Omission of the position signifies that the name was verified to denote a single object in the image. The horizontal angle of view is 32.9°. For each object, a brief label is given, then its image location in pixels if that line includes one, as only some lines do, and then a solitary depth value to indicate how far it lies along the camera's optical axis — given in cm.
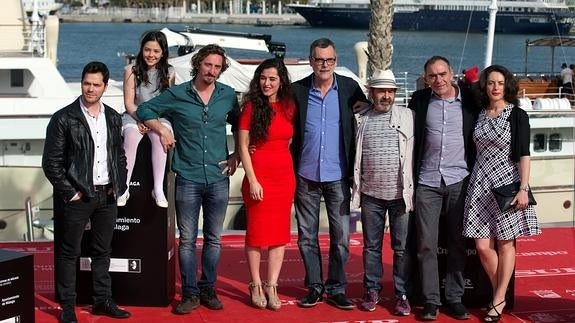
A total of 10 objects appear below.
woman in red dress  641
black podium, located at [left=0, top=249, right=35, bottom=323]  584
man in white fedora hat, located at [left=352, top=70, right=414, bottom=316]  644
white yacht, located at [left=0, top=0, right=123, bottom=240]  1574
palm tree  1869
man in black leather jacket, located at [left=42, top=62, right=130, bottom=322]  608
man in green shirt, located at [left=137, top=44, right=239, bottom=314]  642
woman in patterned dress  628
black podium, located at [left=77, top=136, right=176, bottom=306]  675
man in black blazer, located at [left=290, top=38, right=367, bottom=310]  654
